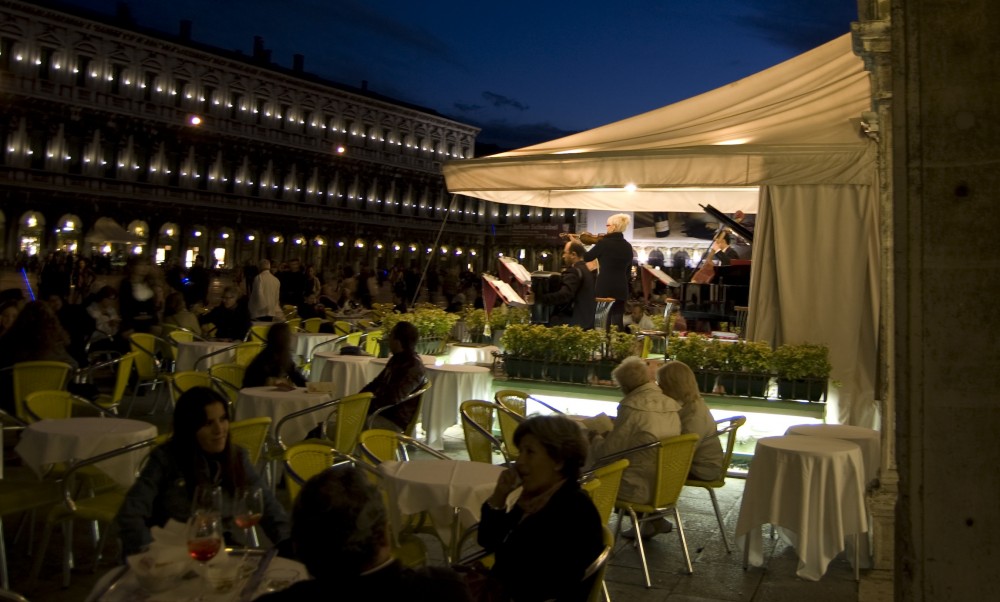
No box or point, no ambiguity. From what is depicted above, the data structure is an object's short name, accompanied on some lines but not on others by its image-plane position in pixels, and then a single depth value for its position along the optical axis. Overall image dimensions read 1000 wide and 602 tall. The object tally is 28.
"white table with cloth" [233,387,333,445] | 6.17
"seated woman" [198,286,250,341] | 10.70
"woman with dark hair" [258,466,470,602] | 2.00
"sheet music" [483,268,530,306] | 11.12
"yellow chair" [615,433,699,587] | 4.83
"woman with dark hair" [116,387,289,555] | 3.38
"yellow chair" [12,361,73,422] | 6.55
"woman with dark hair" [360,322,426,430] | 6.40
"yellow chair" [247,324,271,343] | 10.35
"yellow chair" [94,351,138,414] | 7.48
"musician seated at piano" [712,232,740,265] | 11.10
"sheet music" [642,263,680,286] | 12.42
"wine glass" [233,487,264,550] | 2.71
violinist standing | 8.74
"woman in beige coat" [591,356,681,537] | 4.97
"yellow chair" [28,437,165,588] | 4.21
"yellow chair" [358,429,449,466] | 4.54
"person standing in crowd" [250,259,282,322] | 12.61
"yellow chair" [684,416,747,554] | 5.47
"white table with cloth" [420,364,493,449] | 7.90
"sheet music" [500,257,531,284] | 12.12
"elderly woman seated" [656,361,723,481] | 5.57
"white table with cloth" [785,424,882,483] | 5.72
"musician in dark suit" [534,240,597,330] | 8.95
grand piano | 10.66
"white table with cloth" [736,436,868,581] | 4.95
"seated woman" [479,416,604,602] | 2.86
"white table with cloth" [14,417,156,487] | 4.59
